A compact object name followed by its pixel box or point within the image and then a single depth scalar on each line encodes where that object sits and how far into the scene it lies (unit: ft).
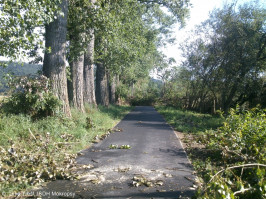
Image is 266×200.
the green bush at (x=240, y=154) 12.35
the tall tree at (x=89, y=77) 52.53
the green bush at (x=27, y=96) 28.84
